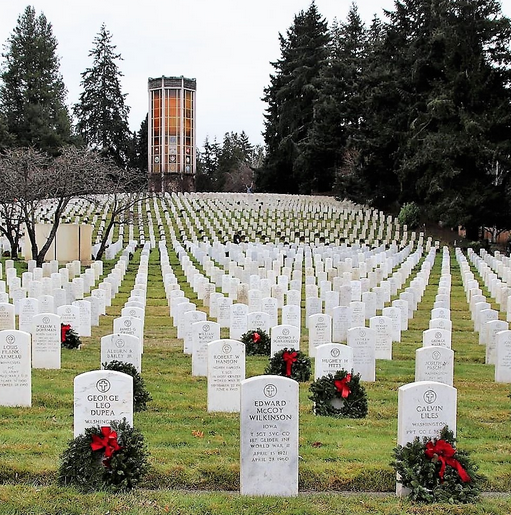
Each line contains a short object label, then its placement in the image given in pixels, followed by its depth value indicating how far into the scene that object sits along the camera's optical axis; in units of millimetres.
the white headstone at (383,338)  12480
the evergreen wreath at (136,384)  8797
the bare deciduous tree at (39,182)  24719
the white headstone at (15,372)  8797
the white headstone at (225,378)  8852
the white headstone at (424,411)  6277
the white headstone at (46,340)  10914
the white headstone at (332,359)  9211
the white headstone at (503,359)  10859
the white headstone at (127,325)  11555
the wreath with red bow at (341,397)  8680
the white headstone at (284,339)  10852
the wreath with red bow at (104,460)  6293
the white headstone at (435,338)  11805
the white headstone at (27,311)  13500
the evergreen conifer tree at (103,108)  80188
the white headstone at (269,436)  6285
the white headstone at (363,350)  10617
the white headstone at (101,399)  6500
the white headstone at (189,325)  12625
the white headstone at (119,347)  9633
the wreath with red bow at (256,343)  12398
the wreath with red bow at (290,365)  10094
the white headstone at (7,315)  13023
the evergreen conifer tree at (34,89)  66500
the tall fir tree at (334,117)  58562
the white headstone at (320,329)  12438
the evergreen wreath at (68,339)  12578
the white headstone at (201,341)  10703
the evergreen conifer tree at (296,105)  63844
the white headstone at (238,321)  13391
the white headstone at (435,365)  9250
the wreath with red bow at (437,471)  6148
